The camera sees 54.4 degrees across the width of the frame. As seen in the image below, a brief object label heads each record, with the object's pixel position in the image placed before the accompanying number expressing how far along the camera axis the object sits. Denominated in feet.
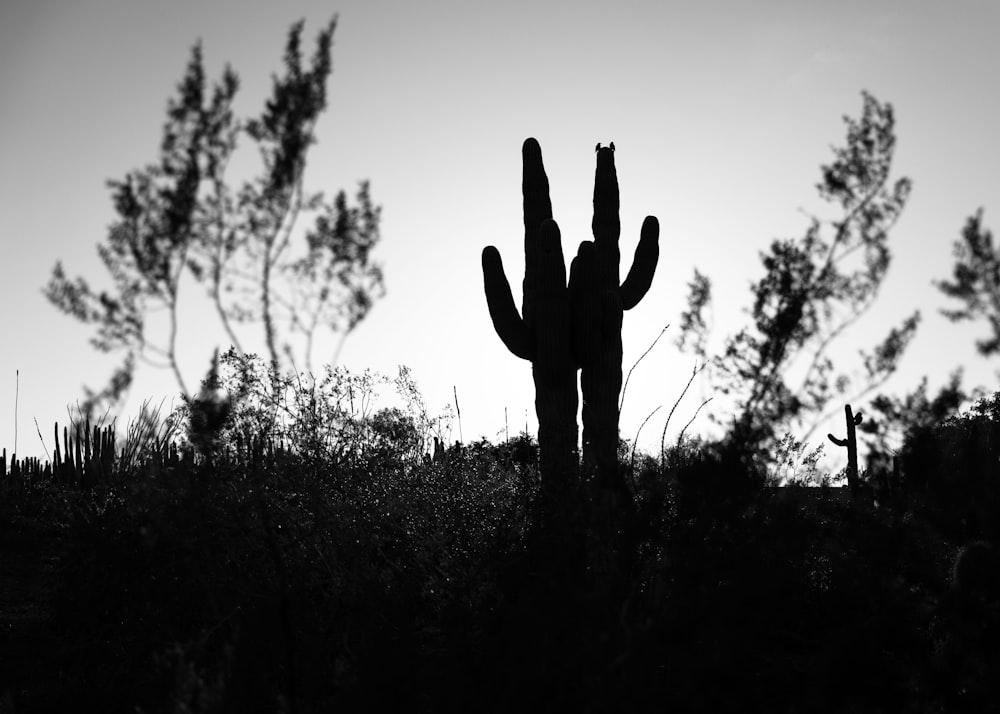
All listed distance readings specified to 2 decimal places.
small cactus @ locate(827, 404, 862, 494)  38.81
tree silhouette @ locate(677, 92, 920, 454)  23.94
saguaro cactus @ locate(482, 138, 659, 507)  26.45
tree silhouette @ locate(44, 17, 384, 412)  27.35
